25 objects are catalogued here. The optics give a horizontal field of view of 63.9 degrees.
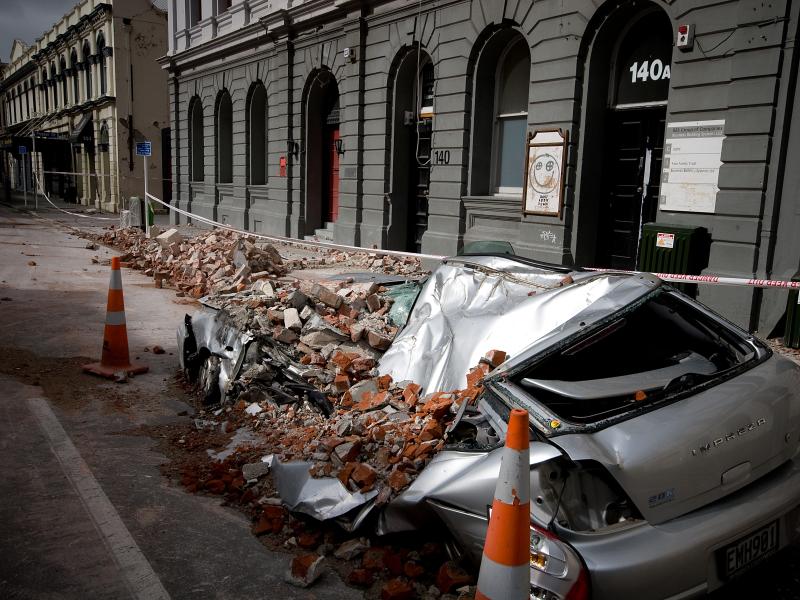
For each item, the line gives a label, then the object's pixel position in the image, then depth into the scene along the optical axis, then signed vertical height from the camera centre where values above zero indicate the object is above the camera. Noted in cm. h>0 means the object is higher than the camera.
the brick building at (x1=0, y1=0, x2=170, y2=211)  3359 +443
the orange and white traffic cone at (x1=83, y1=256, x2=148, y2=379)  618 -157
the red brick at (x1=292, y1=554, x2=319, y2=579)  305 -180
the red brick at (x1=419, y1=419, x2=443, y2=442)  352 -132
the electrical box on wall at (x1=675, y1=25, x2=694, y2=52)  873 +215
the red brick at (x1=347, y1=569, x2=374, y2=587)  299 -180
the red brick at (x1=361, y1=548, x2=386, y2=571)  307 -177
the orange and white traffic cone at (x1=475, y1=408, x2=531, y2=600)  220 -115
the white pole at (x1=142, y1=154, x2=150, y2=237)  1700 -98
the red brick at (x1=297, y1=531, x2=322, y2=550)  330 -182
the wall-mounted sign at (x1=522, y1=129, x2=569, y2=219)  1077 +34
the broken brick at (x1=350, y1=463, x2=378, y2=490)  337 -151
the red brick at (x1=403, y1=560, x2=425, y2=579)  295 -174
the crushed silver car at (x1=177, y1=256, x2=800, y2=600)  230 -100
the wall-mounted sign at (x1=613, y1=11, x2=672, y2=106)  974 +205
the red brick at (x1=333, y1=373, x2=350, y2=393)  468 -143
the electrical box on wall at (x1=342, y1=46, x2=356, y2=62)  1557 +315
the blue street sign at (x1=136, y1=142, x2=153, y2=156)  1819 +82
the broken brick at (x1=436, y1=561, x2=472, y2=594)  281 -168
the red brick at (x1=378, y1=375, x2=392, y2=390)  437 -132
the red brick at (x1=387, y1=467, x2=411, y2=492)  323 -147
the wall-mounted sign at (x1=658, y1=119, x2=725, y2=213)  864 +43
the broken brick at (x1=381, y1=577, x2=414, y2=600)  278 -173
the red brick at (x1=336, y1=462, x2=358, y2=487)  345 -154
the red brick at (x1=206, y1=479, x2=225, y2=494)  390 -184
